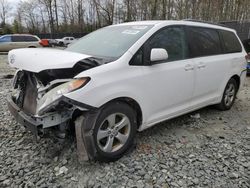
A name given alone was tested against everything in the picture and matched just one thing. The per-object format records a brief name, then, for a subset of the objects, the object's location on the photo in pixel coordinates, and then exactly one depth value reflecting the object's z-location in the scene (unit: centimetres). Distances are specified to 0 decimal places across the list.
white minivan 206
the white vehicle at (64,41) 2384
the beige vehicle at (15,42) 1555
